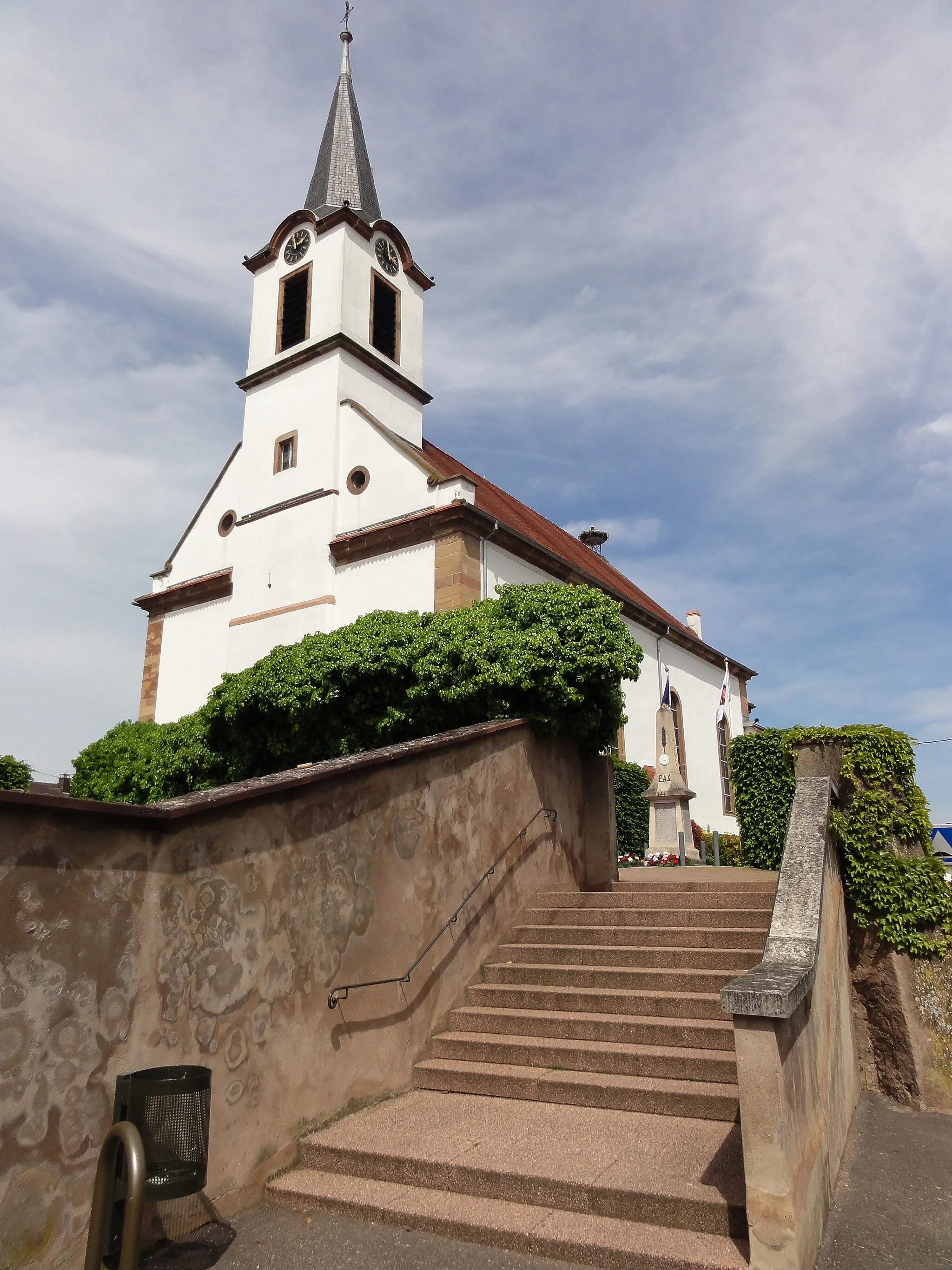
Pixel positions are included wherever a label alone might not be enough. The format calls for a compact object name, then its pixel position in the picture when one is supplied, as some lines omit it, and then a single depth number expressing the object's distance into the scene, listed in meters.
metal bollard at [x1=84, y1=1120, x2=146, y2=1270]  3.34
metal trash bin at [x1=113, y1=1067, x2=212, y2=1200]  3.63
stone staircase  4.06
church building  17.45
